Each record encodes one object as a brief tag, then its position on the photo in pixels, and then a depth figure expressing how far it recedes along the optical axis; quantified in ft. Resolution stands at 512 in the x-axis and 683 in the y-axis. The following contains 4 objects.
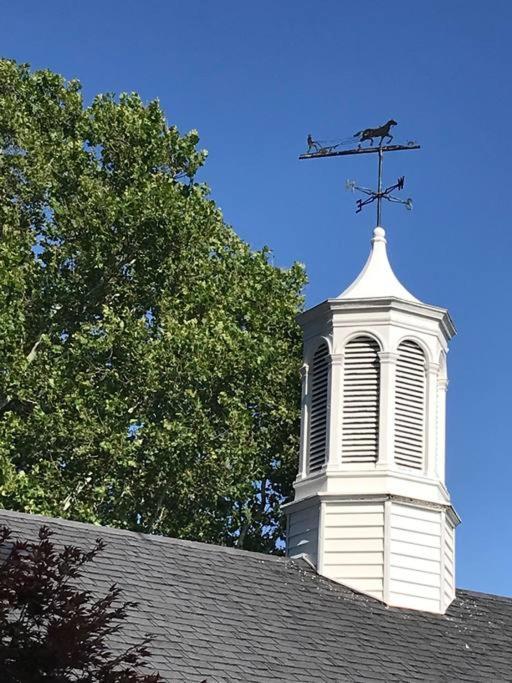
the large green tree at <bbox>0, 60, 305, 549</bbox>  84.23
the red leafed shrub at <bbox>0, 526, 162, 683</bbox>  28.93
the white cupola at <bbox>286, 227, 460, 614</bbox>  60.13
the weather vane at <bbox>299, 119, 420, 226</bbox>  69.21
